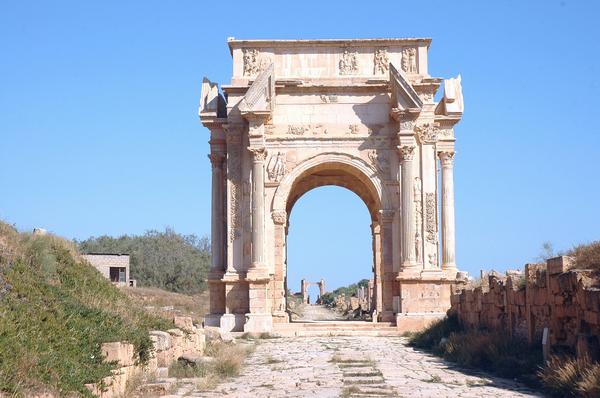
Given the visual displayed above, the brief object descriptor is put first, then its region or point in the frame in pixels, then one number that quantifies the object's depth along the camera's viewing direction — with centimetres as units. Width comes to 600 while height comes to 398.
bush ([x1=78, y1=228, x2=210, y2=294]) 4750
